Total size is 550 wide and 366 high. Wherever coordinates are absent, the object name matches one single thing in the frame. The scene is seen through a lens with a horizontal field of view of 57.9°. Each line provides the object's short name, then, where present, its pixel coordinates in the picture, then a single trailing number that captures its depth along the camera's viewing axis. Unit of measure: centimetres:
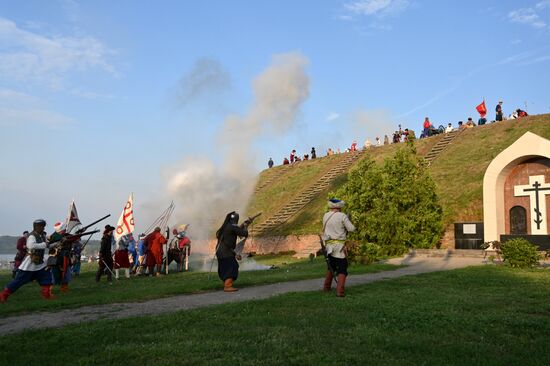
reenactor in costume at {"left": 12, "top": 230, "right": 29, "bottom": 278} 1785
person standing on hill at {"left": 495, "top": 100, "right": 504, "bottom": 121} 4194
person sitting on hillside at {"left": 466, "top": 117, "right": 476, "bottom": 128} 4285
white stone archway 2333
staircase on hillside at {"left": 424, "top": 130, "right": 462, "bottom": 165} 3812
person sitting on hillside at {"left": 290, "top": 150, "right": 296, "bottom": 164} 5683
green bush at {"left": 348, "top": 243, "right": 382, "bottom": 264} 1966
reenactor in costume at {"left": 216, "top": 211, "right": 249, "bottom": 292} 1205
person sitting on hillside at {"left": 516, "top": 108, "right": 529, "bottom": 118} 4009
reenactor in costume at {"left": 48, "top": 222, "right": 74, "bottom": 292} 1306
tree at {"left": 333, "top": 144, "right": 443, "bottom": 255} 2344
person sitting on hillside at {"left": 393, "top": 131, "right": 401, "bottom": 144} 4731
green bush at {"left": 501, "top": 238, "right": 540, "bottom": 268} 1656
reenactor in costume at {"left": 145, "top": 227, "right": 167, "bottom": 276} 1956
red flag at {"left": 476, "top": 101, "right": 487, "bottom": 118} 4338
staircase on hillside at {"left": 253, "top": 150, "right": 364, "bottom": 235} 3741
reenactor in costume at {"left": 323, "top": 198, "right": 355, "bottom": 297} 1083
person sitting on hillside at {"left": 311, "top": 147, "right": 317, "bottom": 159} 5499
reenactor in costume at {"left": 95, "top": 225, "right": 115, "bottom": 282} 1755
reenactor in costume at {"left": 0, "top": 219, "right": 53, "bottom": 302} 1125
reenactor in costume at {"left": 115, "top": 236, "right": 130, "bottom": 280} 1875
